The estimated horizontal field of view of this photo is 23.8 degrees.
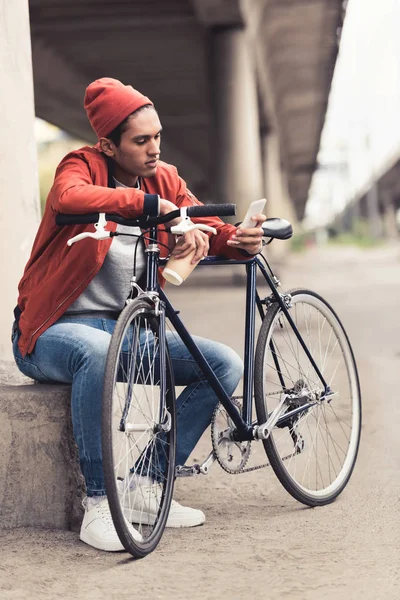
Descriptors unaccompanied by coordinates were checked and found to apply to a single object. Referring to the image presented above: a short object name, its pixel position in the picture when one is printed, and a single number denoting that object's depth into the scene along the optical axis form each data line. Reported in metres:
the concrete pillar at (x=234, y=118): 17.02
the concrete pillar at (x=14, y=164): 4.66
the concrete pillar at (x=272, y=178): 28.62
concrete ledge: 3.60
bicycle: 3.22
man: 3.33
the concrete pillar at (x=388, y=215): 80.00
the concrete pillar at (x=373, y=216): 64.12
